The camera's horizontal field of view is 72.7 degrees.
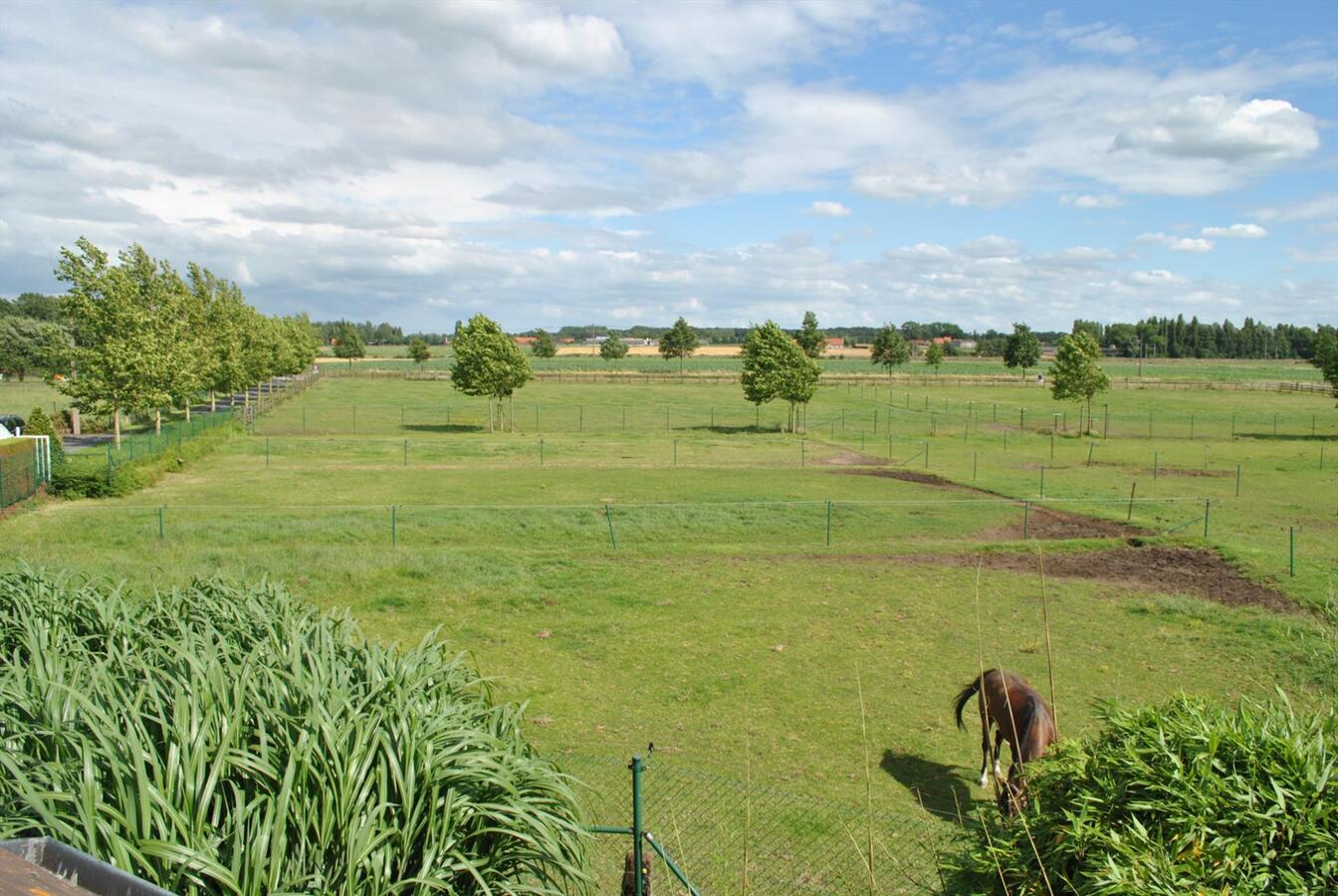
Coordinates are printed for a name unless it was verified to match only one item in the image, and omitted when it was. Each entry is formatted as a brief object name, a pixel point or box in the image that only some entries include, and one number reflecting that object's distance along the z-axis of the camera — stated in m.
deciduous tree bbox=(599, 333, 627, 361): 128.75
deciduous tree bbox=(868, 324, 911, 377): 96.81
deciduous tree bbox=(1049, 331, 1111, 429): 50.81
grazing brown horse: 8.73
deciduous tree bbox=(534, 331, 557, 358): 140.75
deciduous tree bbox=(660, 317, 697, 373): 121.00
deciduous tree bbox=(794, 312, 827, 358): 99.94
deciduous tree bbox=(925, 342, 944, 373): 105.44
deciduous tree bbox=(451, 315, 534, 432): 51.62
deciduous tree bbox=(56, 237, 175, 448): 33.19
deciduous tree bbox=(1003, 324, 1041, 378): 100.69
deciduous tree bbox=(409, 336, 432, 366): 121.76
